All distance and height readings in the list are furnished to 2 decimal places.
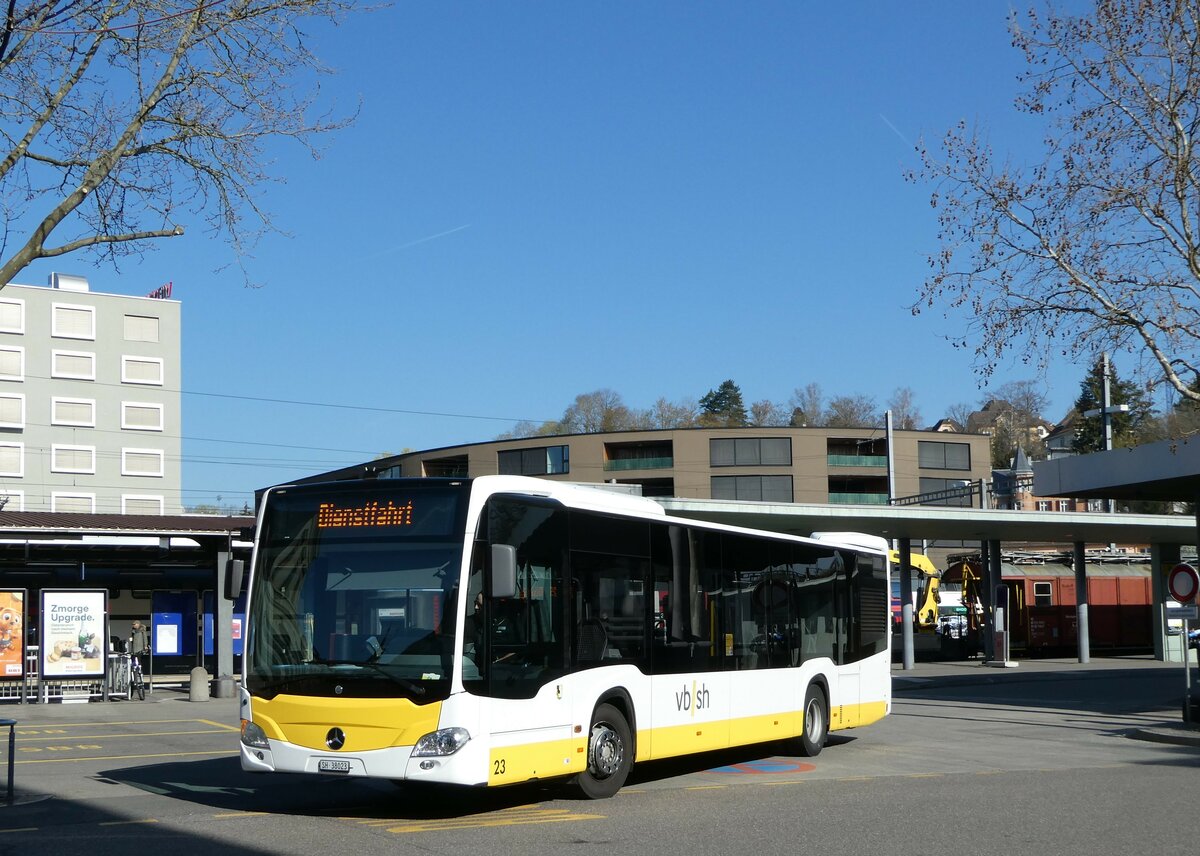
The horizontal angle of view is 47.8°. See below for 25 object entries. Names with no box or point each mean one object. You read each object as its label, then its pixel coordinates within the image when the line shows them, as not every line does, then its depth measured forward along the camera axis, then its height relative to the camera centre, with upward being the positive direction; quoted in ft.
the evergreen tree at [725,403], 535.19 +66.14
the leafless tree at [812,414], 425.28 +45.71
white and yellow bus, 37.17 -2.06
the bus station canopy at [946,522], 111.24 +3.21
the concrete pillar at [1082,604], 147.23 -5.44
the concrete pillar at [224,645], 99.30 -5.58
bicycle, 98.22 -7.91
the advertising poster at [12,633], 92.12 -4.07
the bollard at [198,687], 96.43 -8.30
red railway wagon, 165.89 -6.34
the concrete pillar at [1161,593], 148.05 -4.38
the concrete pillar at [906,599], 132.87 -4.06
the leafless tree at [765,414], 448.65 +48.24
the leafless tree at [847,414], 423.23 +45.42
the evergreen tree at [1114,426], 314.65 +33.68
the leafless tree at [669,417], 431.02 +45.93
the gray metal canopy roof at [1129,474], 80.48 +5.05
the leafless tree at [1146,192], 70.44 +19.48
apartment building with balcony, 291.38 +21.56
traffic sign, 72.33 -1.64
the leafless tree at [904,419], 404.57 +41.39
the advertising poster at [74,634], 93.04 -4.23
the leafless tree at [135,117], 42.98 +15.64
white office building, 307.78 +40.30
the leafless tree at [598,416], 425.28 +46.15
